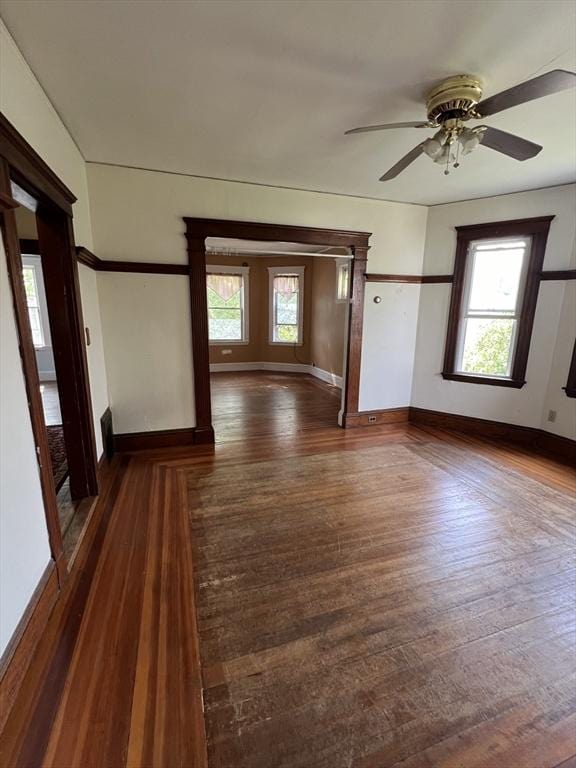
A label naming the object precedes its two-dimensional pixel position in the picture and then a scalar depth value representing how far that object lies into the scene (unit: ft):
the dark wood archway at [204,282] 11.53
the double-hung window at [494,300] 12.50
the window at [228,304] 25.39
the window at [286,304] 25.25
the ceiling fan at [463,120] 5.97
